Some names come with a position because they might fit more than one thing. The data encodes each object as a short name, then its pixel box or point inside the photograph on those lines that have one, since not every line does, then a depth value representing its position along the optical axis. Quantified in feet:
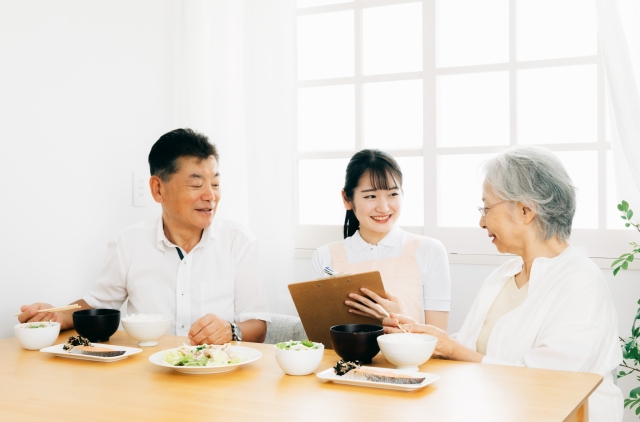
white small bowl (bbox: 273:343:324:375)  4.77
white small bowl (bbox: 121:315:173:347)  5.87
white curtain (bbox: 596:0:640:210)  7.51
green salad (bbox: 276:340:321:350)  4.91
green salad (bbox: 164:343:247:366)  4.96
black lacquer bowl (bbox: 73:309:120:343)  5.96
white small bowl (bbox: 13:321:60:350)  5.89
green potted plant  7.24
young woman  8.30
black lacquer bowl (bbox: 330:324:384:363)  4.99
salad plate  4.87
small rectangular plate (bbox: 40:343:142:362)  5.34
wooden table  3.90
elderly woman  5.32
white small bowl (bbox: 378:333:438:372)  4.80
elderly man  7.64
